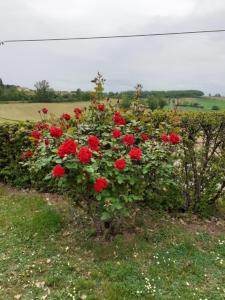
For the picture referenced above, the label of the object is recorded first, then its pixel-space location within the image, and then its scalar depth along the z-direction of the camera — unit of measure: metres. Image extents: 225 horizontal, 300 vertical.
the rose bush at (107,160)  2.21
